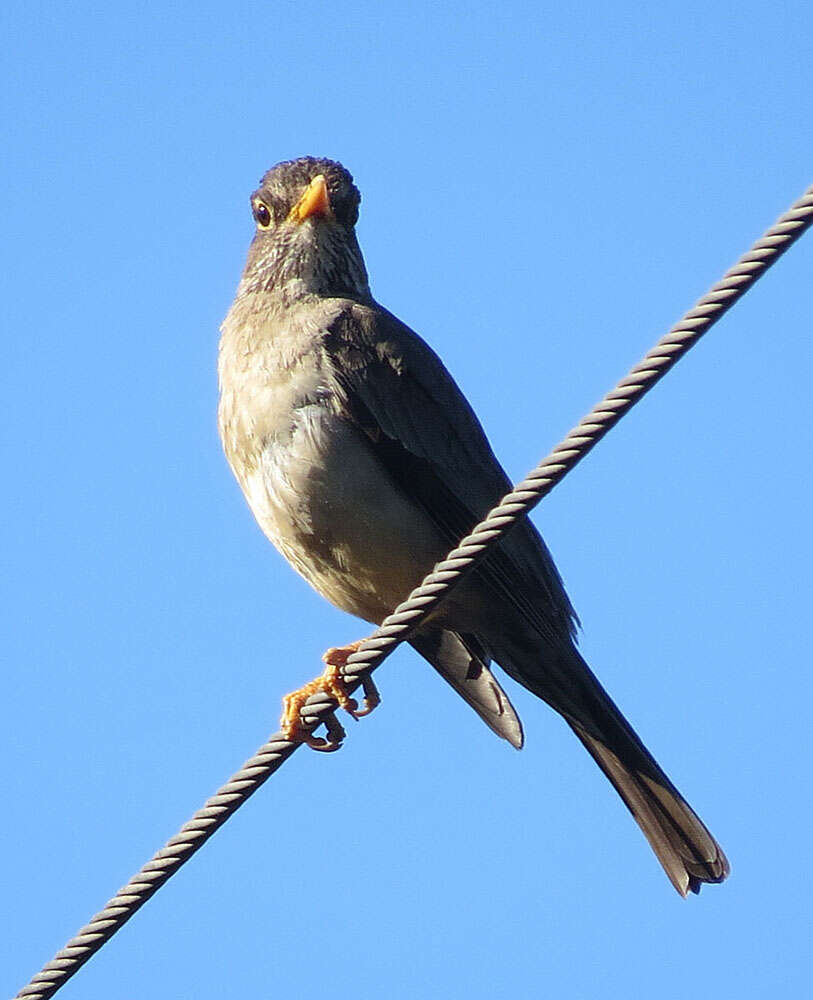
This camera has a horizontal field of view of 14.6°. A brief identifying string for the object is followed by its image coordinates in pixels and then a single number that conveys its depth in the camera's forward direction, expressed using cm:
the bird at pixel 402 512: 1230
